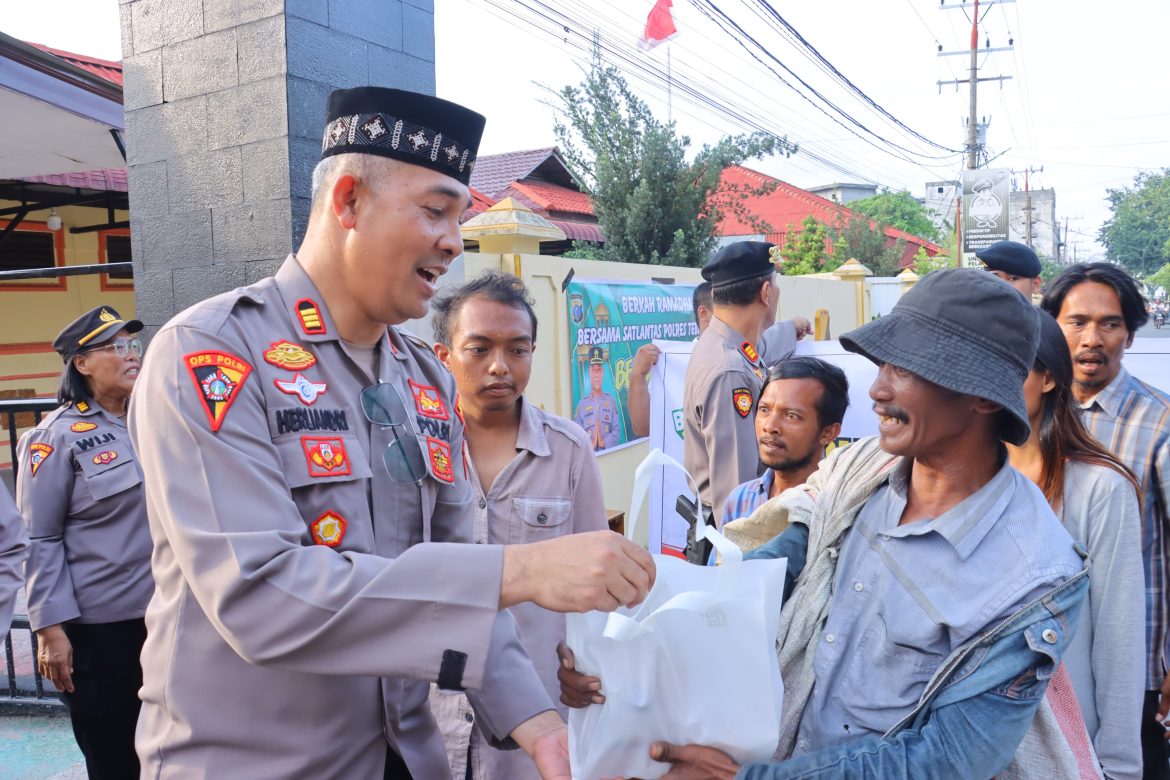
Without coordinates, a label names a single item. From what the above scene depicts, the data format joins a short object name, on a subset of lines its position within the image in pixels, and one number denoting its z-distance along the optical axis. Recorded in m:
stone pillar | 3.34
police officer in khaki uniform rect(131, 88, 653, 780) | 1.25
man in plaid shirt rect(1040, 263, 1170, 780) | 2.39
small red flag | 10.44
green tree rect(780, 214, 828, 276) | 18.78
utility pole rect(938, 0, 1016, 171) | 28.64
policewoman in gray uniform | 3.12
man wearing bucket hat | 1.34
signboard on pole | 23.48
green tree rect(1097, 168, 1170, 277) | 63.12
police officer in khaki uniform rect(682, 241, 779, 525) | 3.59
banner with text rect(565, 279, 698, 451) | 5.77
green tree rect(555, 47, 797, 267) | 9.70
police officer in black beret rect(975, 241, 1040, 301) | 4.21
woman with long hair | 1.96
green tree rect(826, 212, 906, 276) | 21.42
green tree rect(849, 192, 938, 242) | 45.22
